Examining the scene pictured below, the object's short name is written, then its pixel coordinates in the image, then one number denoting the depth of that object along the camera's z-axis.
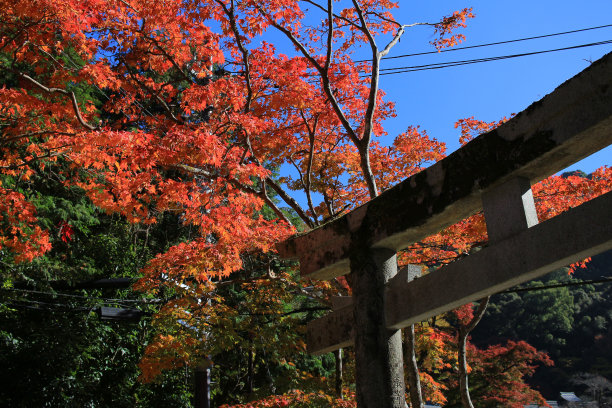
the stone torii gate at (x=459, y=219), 2.67
